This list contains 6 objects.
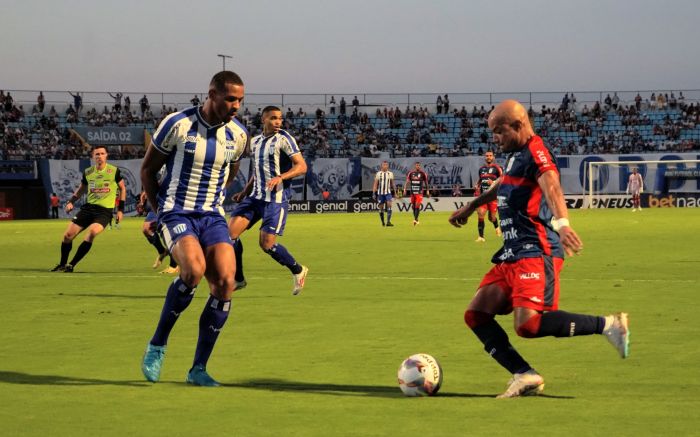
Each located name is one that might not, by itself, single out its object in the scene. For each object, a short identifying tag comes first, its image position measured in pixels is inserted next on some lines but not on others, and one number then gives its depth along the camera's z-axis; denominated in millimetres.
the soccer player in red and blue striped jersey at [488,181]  28641
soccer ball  7438
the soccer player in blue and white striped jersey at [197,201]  8148
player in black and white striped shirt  40825
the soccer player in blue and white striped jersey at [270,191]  15297
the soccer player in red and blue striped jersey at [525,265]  7305
